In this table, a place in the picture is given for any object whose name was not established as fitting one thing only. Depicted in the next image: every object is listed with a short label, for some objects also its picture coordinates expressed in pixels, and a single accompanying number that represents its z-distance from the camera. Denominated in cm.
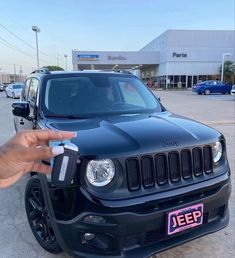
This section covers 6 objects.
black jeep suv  174
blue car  2409
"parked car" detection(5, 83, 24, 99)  2107
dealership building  3530
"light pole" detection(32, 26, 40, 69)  2987
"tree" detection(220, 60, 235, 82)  3382
